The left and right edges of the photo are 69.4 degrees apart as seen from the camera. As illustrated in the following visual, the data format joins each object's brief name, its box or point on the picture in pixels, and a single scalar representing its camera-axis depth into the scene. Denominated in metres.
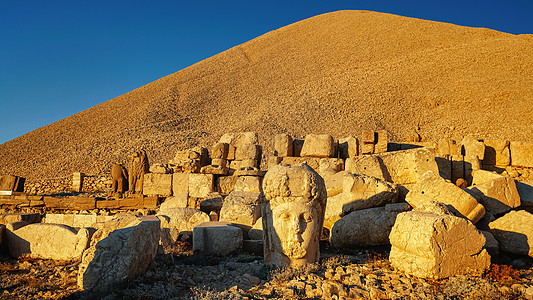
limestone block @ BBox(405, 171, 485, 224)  5.90
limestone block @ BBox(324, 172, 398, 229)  6.62
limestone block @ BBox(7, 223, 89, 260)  6.06
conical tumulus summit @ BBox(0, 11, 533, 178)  31.20
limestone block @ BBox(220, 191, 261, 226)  7.29
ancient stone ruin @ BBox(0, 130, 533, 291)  4.61
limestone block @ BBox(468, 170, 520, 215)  6.54
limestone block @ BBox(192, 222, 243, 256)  6.14
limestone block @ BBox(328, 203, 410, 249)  5.91
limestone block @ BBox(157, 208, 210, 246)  7.43
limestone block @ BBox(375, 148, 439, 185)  8.47
